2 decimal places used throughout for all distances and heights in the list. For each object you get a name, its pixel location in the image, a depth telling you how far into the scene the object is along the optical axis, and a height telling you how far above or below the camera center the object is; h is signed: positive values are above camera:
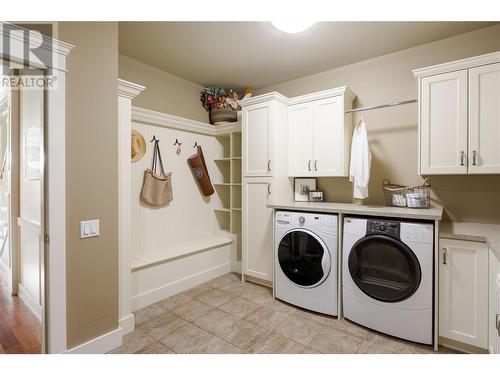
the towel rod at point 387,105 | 2.27 +0.75
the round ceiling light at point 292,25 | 1.71 +1.12
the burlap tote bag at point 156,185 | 2.85 -0.01
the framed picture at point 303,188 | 2.99 -0.05
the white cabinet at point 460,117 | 1.83 +0.53
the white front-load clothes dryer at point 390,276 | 1.82 -0.73
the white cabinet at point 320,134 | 2.56 +0.54
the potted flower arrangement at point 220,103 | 3.50 +1.16
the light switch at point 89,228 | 1.63 -0.29
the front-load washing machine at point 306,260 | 2.25 -0.73
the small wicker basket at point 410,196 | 2.20 -0.11
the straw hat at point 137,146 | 2.71 +0.43
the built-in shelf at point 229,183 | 3.49 +0.02
